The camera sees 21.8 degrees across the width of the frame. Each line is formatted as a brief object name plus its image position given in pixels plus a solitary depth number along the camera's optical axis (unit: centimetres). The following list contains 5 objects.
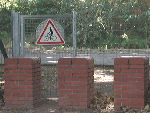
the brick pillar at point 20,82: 721
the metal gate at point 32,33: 787
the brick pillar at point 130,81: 677
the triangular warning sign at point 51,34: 779
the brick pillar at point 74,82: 700
